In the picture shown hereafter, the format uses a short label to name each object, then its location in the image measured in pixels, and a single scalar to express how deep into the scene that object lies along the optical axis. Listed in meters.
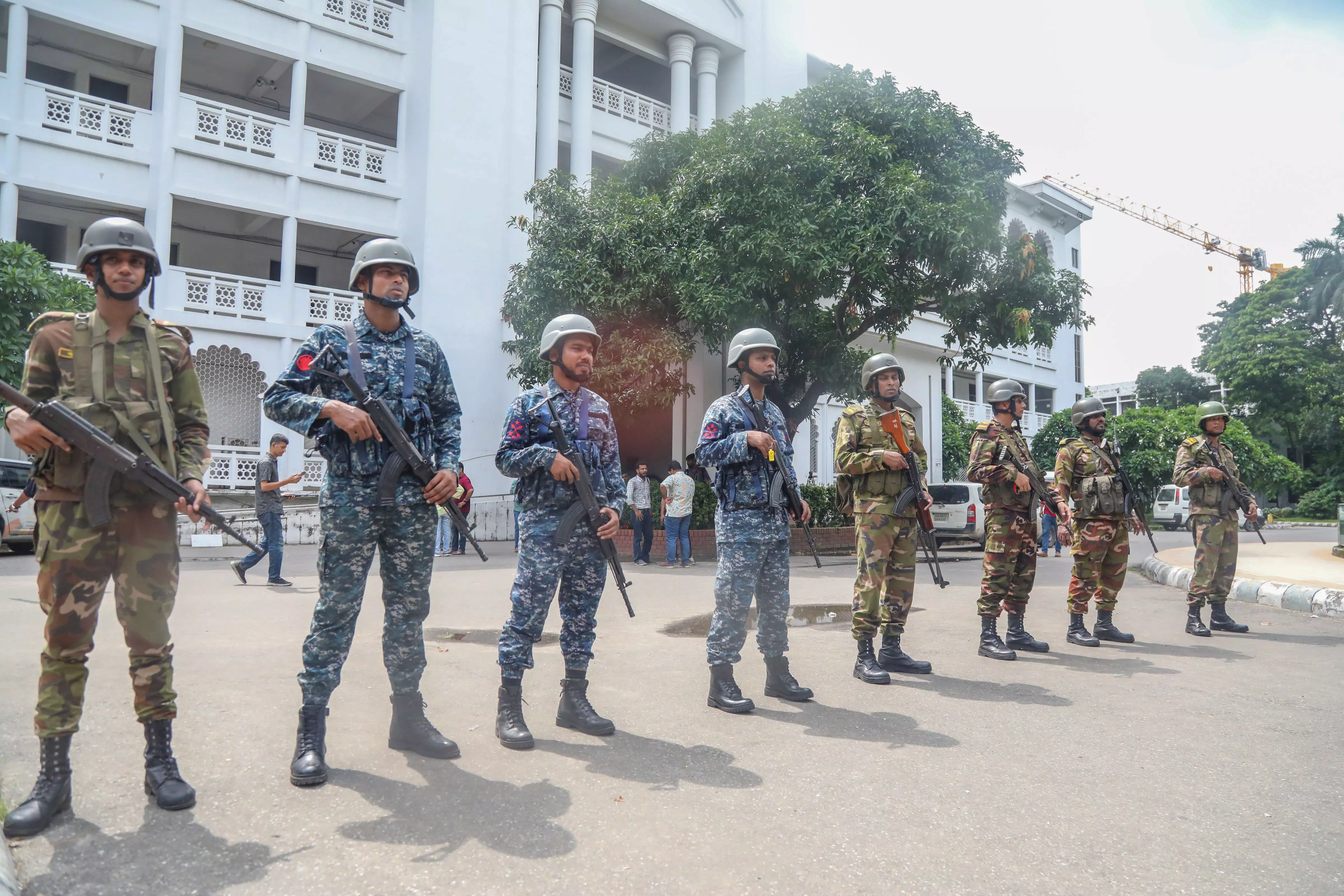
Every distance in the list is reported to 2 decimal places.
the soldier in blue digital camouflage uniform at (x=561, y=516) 4.02
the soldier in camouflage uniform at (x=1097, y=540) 6.84
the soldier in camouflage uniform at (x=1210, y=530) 7.24
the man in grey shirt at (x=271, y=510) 10.05
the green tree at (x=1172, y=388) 51.78
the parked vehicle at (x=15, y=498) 13.43
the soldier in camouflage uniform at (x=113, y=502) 2.95
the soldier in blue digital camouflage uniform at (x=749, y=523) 4.62
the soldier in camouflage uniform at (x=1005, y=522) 6.28
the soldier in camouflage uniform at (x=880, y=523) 5.40
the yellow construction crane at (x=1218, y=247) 93.12
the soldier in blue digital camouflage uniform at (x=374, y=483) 3.43
